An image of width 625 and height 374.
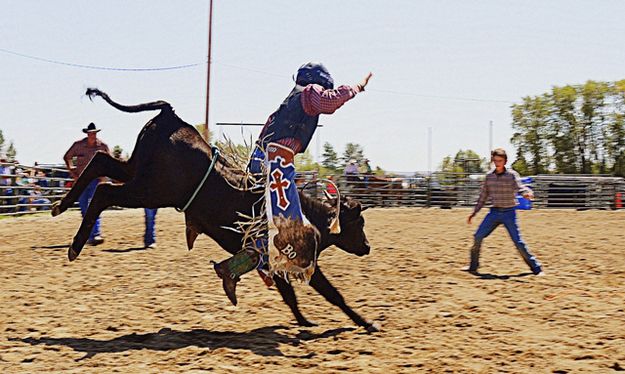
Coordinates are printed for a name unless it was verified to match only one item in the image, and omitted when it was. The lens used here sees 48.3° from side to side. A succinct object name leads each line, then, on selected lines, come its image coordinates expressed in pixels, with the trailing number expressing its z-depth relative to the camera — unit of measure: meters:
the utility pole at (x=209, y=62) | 24.56
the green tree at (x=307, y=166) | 32.00
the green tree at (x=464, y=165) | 28.84
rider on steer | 5.04
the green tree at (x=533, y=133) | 44.69
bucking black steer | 4.93
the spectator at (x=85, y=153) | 9.06
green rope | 5.03
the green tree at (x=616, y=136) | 41.88
